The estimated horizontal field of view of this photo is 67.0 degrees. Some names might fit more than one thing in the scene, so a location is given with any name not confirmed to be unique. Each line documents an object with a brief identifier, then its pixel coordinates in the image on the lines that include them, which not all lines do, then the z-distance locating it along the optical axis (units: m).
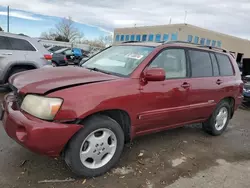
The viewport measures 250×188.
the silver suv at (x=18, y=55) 5.02
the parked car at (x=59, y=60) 10.36
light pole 29.99
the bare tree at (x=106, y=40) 46.47
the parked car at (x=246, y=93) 6.27
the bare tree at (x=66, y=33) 42.83
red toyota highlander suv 1.99
